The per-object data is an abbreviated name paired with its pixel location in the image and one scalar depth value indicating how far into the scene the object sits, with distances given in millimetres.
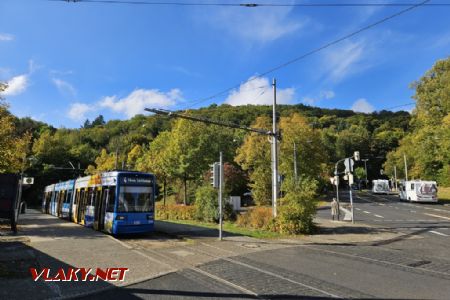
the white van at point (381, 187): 70038
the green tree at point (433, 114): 47281
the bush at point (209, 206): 25594
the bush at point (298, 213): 18875
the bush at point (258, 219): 20522
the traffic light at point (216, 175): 17656
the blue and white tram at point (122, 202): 17859
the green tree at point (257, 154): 42928
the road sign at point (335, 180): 27803
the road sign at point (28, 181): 30919
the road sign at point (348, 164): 24173
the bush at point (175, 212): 29294
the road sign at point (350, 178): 24025
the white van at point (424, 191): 45750
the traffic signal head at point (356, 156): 23828
